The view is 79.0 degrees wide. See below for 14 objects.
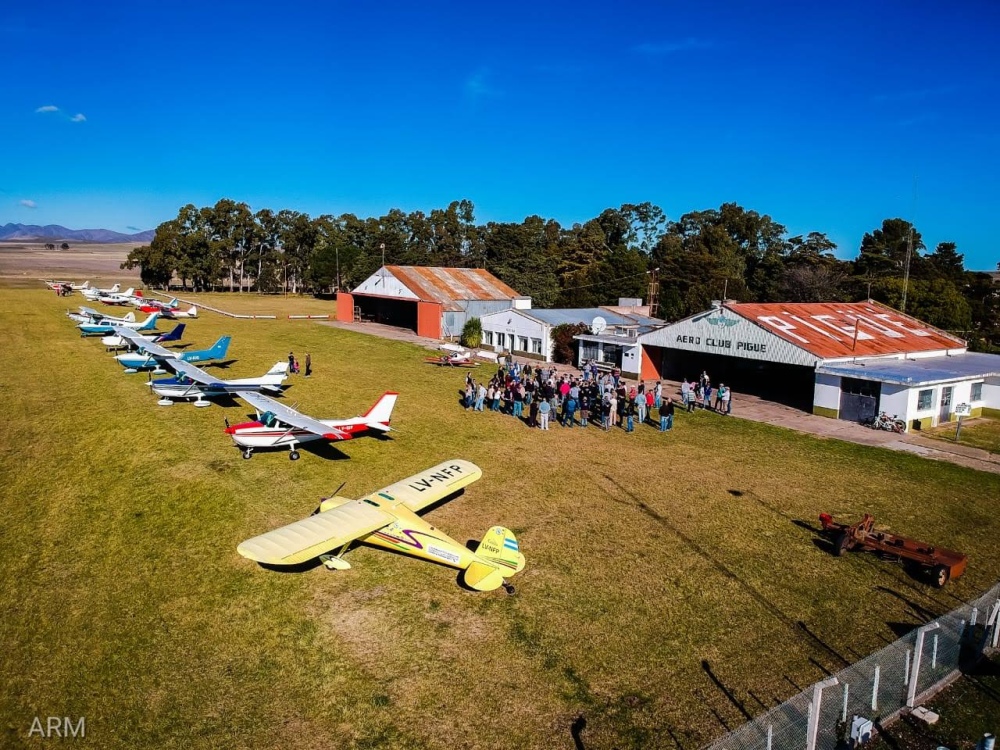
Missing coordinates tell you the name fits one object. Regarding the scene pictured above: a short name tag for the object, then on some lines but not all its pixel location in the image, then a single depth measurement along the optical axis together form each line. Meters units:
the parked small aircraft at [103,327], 41.06
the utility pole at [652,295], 51.46
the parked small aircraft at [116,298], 62.44
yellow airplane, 10.78
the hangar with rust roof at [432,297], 49.81
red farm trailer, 12.39
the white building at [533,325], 40.53
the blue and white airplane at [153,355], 29.55
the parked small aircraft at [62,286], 74.94
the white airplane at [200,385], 24.20
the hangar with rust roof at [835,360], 25.17
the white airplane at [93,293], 63.38
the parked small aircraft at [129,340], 34.45
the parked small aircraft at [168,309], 53.59
